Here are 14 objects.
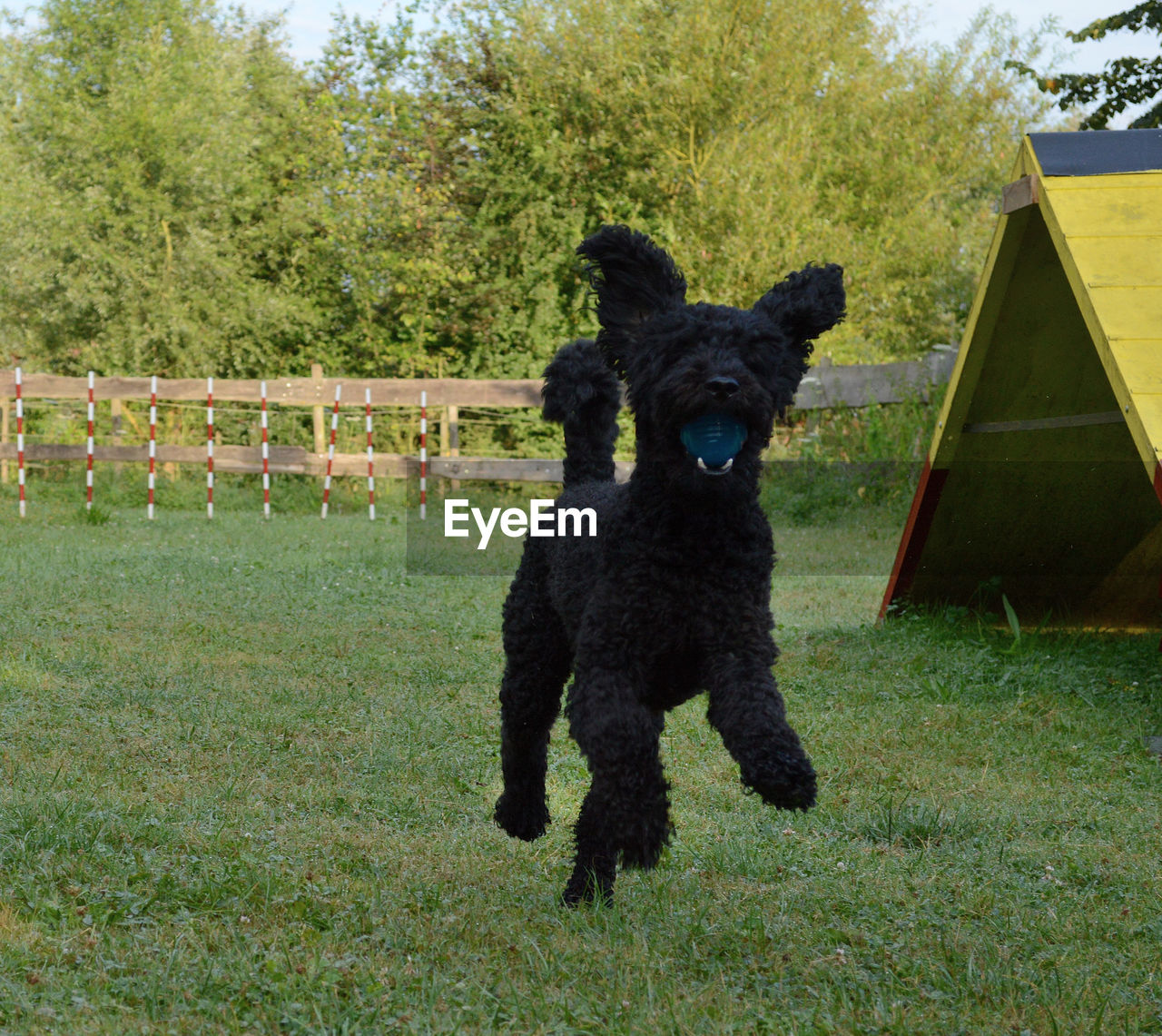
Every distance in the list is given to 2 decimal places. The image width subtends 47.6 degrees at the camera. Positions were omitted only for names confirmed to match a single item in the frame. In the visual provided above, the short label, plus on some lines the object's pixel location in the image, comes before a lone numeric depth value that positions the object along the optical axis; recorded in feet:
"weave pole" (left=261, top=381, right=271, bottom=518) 55.06
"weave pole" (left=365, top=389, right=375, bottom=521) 55.47
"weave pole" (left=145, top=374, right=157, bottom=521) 52.60
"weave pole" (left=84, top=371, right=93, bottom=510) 52.13
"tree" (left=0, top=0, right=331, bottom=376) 73.41
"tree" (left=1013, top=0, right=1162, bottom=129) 41.91
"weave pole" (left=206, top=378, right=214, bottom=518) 53.31
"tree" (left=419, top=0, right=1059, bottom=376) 68.74
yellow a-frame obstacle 19.44
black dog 10.30
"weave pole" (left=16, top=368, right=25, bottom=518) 50.57
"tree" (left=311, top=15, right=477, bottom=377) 72.90
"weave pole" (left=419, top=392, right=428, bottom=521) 54.44
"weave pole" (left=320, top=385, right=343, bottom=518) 55.47
